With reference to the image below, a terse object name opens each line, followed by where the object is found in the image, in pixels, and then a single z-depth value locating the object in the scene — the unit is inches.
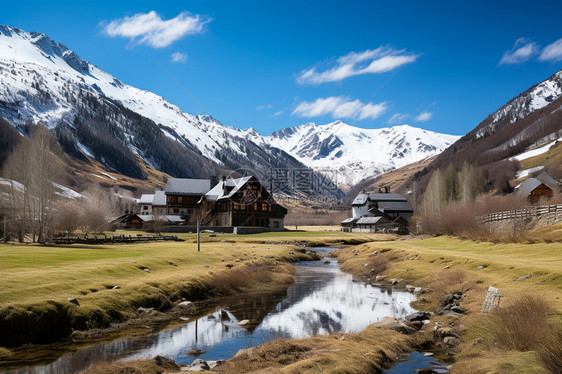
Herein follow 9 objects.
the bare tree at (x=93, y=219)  3923.0
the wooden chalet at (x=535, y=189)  4097.0
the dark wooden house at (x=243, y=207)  4972.9
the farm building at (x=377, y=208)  6210.6
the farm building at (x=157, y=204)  5674.2
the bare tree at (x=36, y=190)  2519.7
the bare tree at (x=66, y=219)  3242.6
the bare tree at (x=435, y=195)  5378.9
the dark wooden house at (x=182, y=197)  5644.7
